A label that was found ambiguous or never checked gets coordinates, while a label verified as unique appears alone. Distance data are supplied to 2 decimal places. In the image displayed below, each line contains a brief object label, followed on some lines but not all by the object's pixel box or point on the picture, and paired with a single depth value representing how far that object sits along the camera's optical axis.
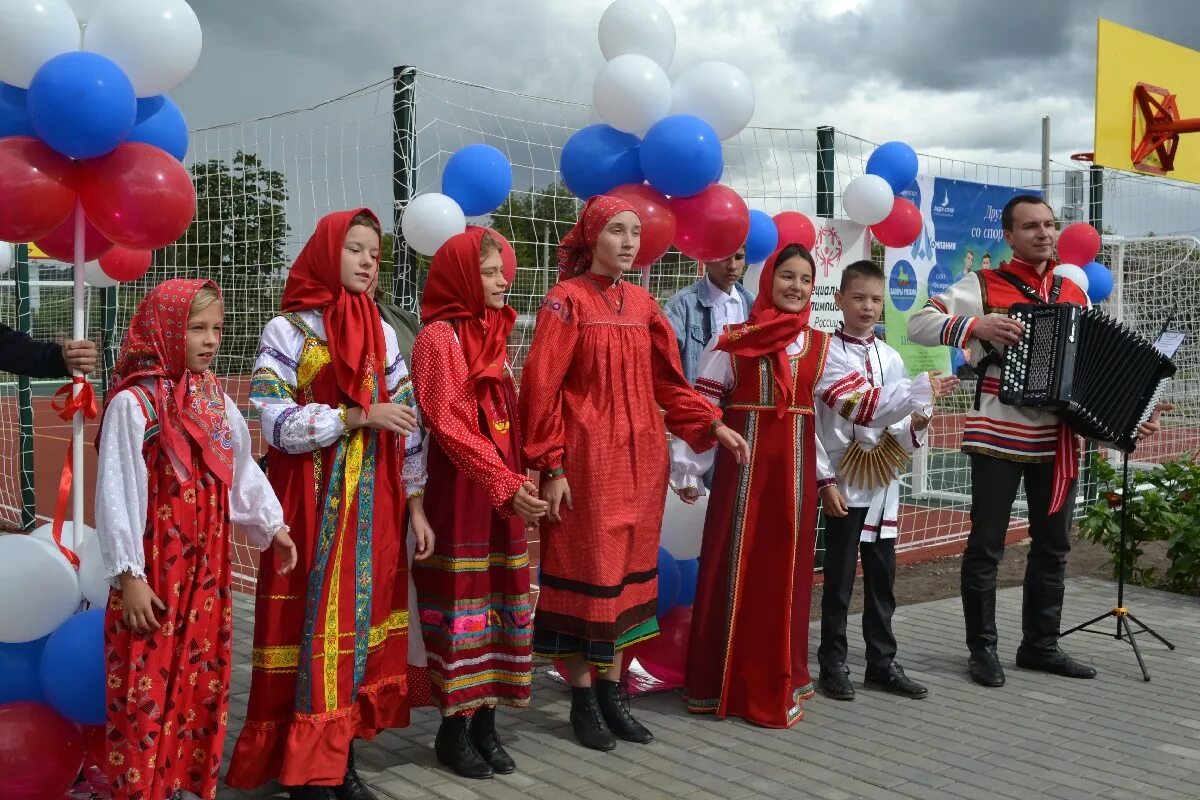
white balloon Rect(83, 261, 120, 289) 6.45
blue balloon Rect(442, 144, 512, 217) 5.09
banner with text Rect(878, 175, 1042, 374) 7.86
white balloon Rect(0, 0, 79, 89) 3.57
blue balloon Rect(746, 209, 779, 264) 6.07
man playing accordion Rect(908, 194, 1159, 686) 5.26
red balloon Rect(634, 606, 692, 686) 5.04
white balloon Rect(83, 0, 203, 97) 3.72
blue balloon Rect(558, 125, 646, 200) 5.12
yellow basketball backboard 9.19
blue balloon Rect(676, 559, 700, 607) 5.16
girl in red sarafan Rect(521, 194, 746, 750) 4.11
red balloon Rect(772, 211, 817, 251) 6.37
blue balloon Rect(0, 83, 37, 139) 3.78
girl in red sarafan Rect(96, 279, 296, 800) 3.12
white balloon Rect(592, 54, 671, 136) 5.00
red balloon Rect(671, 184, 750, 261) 5.17
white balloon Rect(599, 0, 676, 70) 5.32
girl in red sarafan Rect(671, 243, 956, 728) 4.62
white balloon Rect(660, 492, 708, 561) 5.12
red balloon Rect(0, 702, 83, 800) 3.45
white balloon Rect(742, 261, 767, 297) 6.45
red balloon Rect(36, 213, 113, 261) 4.05
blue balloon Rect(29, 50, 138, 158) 3.51
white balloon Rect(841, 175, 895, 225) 6.55
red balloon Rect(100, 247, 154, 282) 5.80
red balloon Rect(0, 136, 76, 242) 3.58
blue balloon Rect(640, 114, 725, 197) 4.94
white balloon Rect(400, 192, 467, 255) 4.84
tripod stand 5.66
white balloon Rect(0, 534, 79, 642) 3.51
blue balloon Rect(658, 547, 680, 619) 5.00
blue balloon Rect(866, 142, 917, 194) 6.68
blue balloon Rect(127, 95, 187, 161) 4.05
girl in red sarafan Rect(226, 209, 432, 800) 3.50
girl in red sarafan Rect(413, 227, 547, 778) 3.80
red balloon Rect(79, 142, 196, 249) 3.71
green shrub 7.27
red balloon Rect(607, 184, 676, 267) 4.94
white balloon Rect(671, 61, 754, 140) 5.29
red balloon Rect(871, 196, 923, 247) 6.86
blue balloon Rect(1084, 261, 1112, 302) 8.15
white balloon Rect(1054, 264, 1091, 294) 7.07
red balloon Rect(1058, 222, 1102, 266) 7.70
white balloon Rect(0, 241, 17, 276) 6.69
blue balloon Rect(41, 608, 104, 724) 3.39
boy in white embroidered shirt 4.88
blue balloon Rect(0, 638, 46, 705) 3.60
